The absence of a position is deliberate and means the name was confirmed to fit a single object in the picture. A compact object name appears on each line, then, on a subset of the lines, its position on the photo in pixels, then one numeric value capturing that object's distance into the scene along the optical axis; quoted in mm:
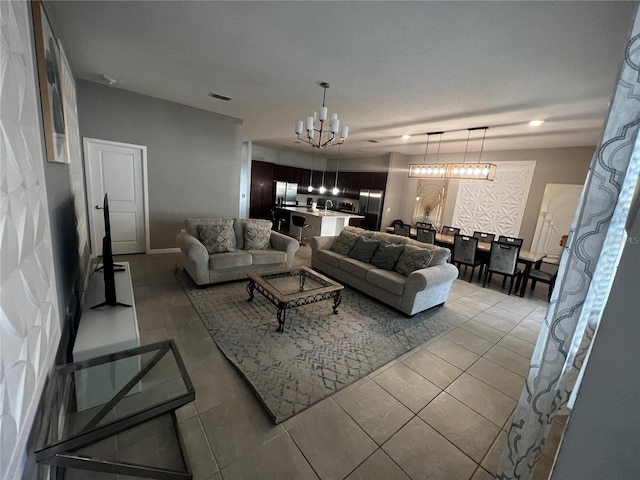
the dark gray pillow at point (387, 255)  3740
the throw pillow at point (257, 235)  4270
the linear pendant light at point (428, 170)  5116
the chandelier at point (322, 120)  3072
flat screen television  1945
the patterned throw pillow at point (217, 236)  3832
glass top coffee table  2738
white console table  1533
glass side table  1019
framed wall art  1456
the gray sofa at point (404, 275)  3199
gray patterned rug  2021
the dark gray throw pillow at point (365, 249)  4012
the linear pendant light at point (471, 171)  4449
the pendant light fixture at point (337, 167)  9469
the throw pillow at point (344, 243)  4332
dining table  4332
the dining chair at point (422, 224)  6862
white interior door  4219
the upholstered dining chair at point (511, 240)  4531
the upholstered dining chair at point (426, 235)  5320
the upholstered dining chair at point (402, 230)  6049
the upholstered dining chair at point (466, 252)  4770
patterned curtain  926
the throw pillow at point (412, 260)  3422
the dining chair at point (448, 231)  6148
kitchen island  6504
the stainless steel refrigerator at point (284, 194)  9148
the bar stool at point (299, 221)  6270
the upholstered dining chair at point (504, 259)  4324
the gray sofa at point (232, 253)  3523
